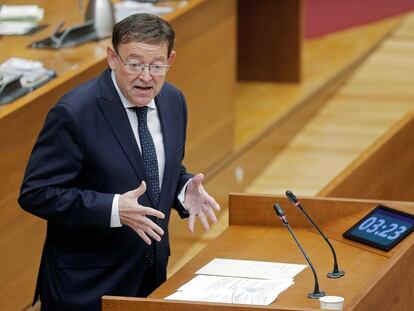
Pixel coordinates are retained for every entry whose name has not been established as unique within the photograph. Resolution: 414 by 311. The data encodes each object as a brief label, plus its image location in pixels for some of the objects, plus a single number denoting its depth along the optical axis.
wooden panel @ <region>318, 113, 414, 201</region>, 15.89
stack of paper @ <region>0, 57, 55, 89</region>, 15.95
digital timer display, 14.81
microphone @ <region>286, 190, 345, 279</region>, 14.54
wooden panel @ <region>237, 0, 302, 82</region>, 22.32
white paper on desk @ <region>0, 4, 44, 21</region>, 16.90
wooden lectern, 14.27
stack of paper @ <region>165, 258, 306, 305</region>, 14.38
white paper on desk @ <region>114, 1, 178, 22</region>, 17.13
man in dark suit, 14.42
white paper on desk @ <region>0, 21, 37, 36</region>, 16.79
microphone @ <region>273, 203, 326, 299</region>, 14.42
